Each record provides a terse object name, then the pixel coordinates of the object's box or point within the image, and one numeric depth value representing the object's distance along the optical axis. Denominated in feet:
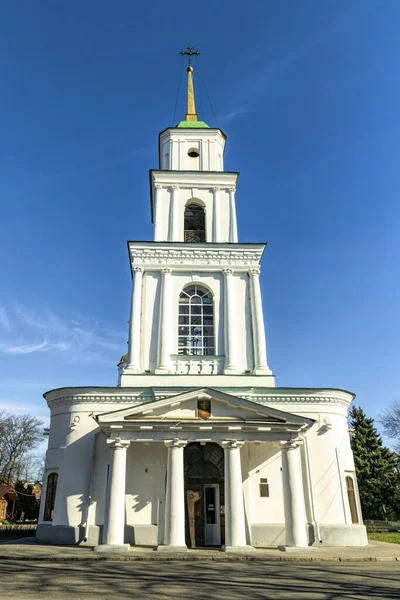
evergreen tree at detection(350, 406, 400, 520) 117.39
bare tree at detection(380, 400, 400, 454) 133.59
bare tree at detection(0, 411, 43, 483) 170.50
